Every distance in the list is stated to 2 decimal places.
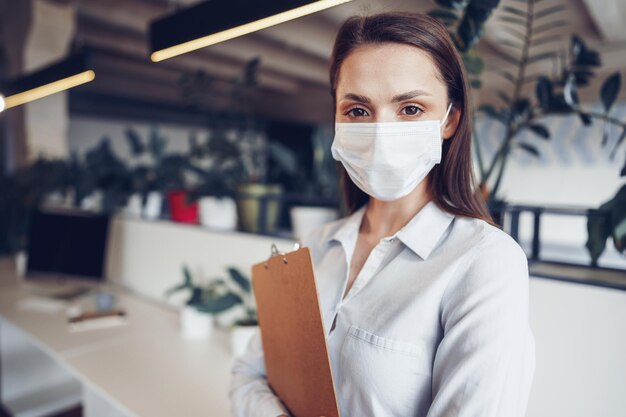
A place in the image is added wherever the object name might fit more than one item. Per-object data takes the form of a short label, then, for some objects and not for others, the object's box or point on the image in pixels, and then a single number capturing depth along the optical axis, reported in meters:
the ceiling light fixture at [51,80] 1.71
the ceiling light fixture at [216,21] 0.94
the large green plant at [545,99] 1.00
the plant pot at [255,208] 1.89
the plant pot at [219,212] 2.02
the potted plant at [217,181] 1.99
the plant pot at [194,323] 1.80
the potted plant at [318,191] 1.66
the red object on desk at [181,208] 2.27
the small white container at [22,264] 2.79
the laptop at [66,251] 2.45
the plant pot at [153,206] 2.50
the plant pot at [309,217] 1.66
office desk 1.28
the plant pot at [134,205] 2.61
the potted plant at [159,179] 2.29
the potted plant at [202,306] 1.70
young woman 0.61
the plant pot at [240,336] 1.59
